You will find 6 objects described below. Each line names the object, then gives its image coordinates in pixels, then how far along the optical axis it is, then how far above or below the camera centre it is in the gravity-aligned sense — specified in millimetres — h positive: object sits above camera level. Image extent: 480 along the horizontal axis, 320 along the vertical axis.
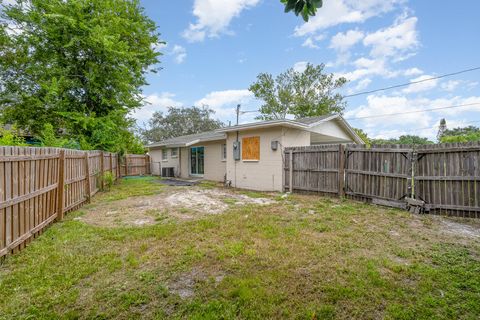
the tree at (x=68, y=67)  11242 +4861
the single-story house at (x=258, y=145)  9852 +790
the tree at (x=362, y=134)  25186 +2904
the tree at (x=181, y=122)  37312 +6251
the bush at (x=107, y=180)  10242 -701
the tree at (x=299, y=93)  27719 +8121
